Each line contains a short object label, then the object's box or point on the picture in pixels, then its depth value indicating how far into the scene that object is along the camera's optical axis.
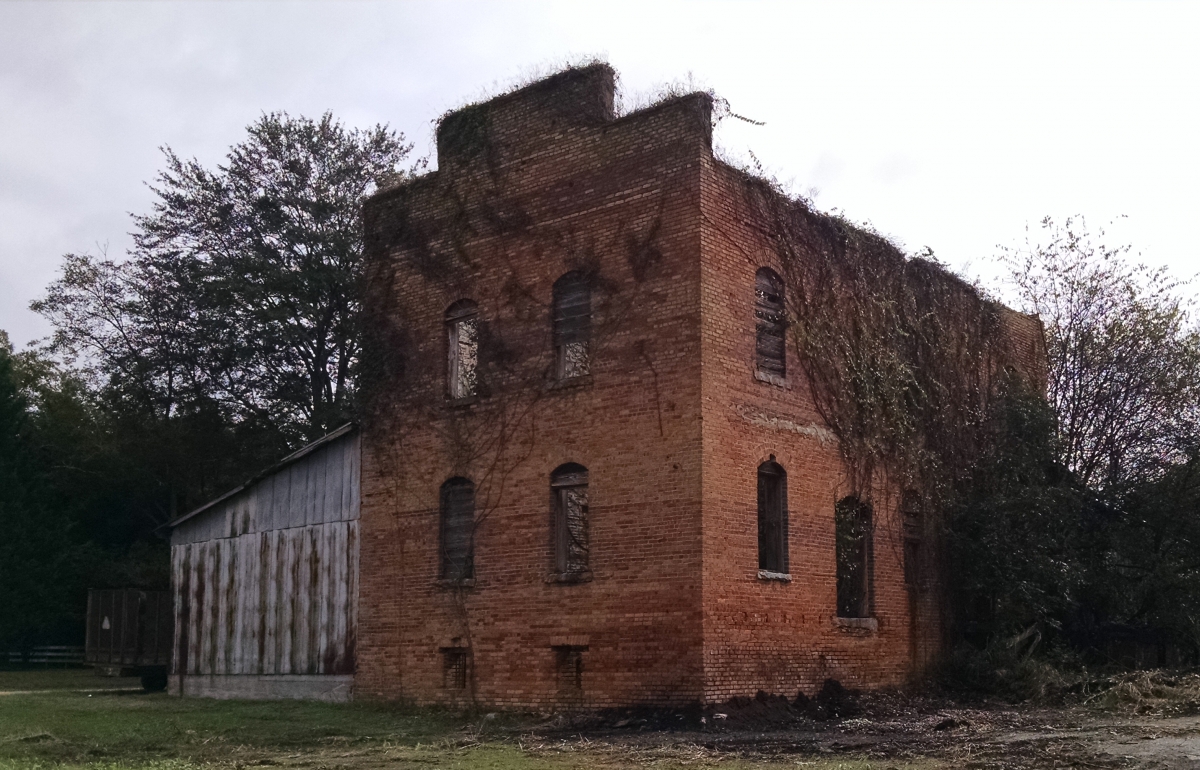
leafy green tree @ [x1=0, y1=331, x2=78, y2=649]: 35.47
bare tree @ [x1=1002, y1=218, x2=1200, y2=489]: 23.62
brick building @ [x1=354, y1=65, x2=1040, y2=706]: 17.09
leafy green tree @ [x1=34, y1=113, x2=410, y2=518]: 34.59
